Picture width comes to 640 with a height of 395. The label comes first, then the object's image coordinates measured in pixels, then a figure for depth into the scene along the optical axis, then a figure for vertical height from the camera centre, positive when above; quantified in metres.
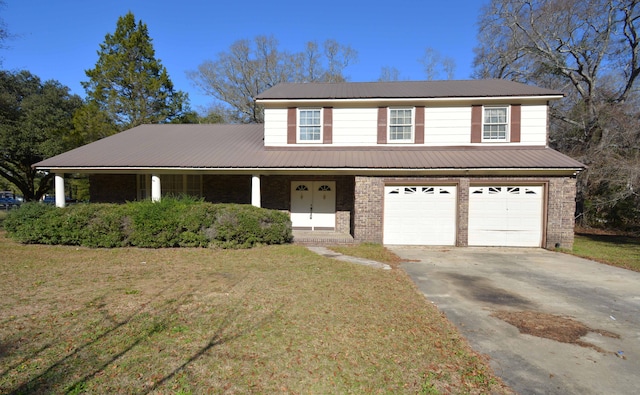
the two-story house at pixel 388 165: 11.33 +0.82
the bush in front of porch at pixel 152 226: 10.27 -1.23
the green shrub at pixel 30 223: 10.55 -1.20
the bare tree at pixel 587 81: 15.97 +6.51
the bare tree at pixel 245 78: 30.84 +10.36
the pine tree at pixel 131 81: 25.72 +8.43
